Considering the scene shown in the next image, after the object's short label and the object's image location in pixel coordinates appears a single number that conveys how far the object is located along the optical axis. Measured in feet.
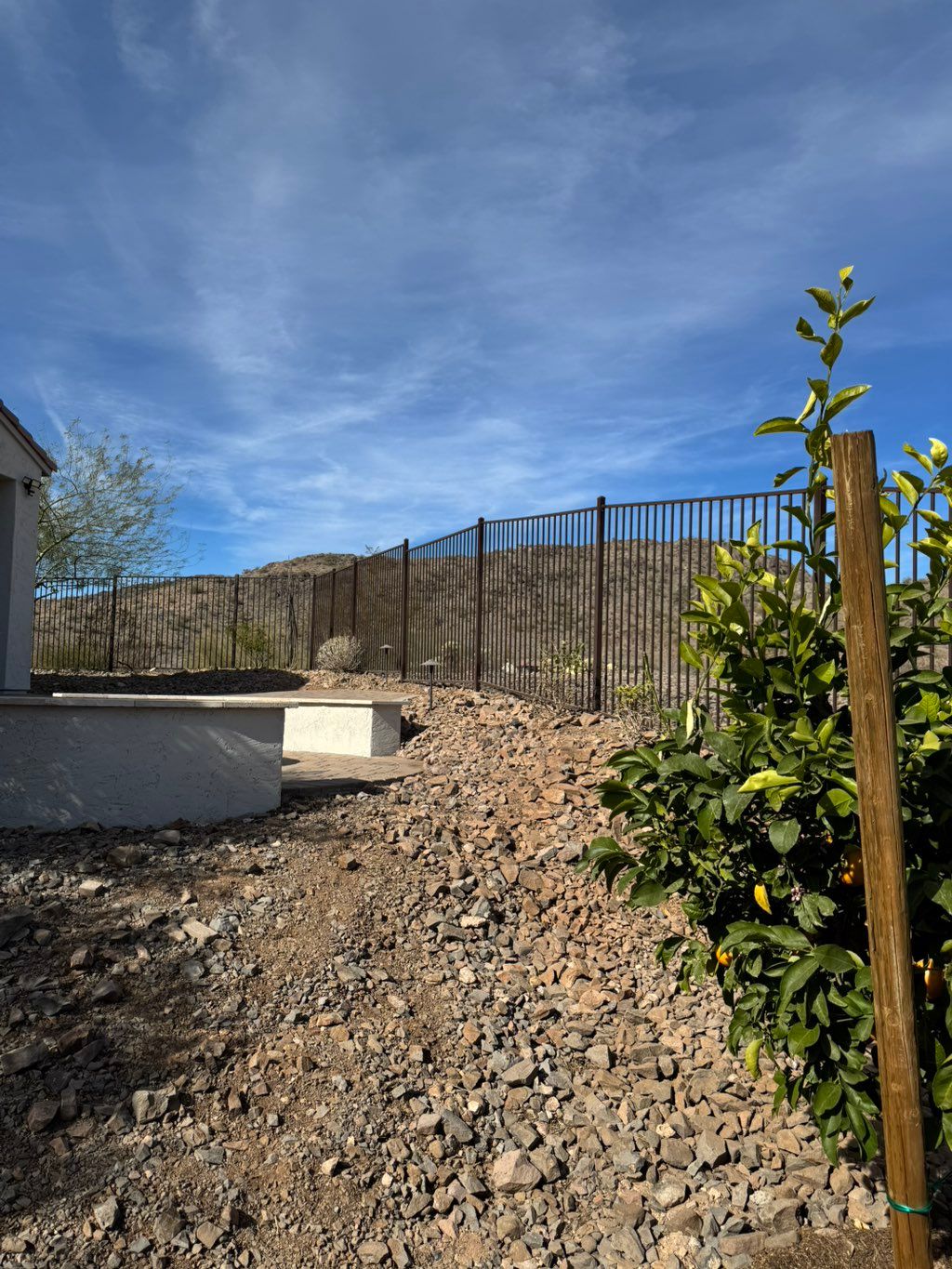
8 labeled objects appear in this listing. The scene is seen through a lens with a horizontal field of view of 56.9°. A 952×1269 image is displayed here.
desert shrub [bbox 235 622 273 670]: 66.02
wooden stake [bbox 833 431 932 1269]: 7.29
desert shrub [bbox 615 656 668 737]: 26.55
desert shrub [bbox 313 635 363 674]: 52.28
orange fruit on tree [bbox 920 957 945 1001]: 8.43
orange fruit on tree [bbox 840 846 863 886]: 8.54
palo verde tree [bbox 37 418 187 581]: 63.16
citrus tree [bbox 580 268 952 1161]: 7.94
